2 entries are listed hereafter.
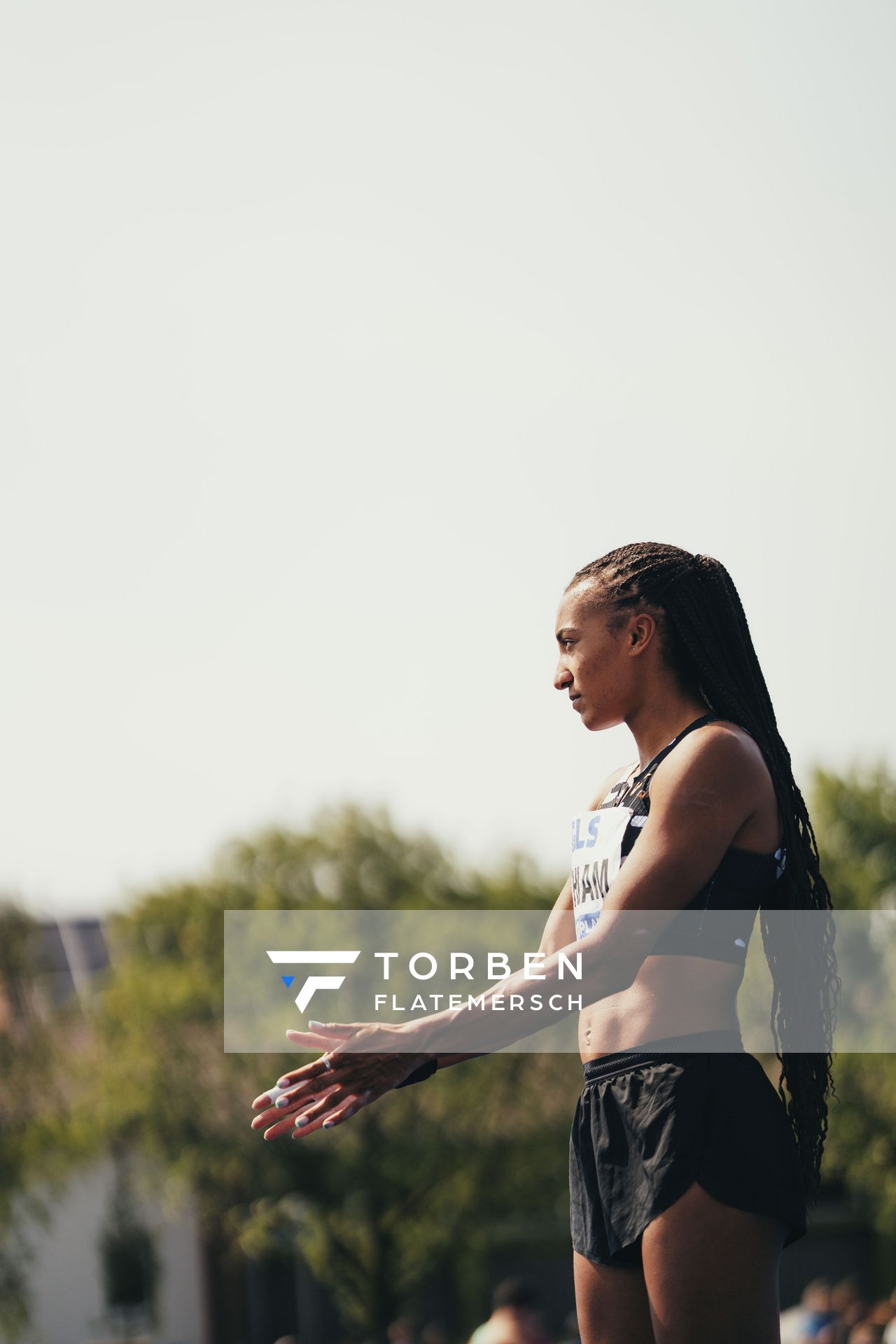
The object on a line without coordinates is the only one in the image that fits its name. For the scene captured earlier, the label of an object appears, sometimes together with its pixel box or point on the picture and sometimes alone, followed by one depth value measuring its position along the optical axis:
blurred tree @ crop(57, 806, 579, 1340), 30.00
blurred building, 36.31
